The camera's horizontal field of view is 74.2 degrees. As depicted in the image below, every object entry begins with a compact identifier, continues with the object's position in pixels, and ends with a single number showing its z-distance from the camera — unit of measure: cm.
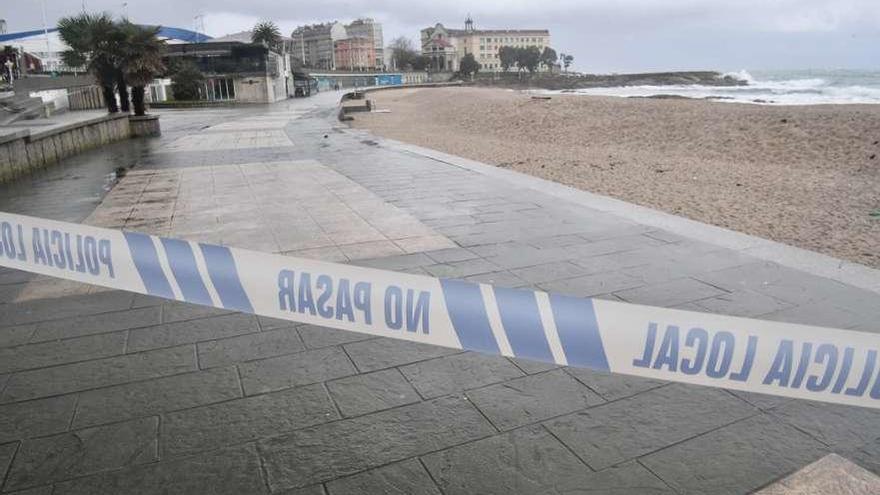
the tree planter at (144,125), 1888
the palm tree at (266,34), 5997
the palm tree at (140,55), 1738
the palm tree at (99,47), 1706
